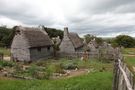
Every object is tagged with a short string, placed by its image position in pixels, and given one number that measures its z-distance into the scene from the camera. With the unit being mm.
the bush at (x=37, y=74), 8256
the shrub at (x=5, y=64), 12179
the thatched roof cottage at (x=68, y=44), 17833
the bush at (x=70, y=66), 11575
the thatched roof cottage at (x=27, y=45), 14742
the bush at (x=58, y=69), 10128
